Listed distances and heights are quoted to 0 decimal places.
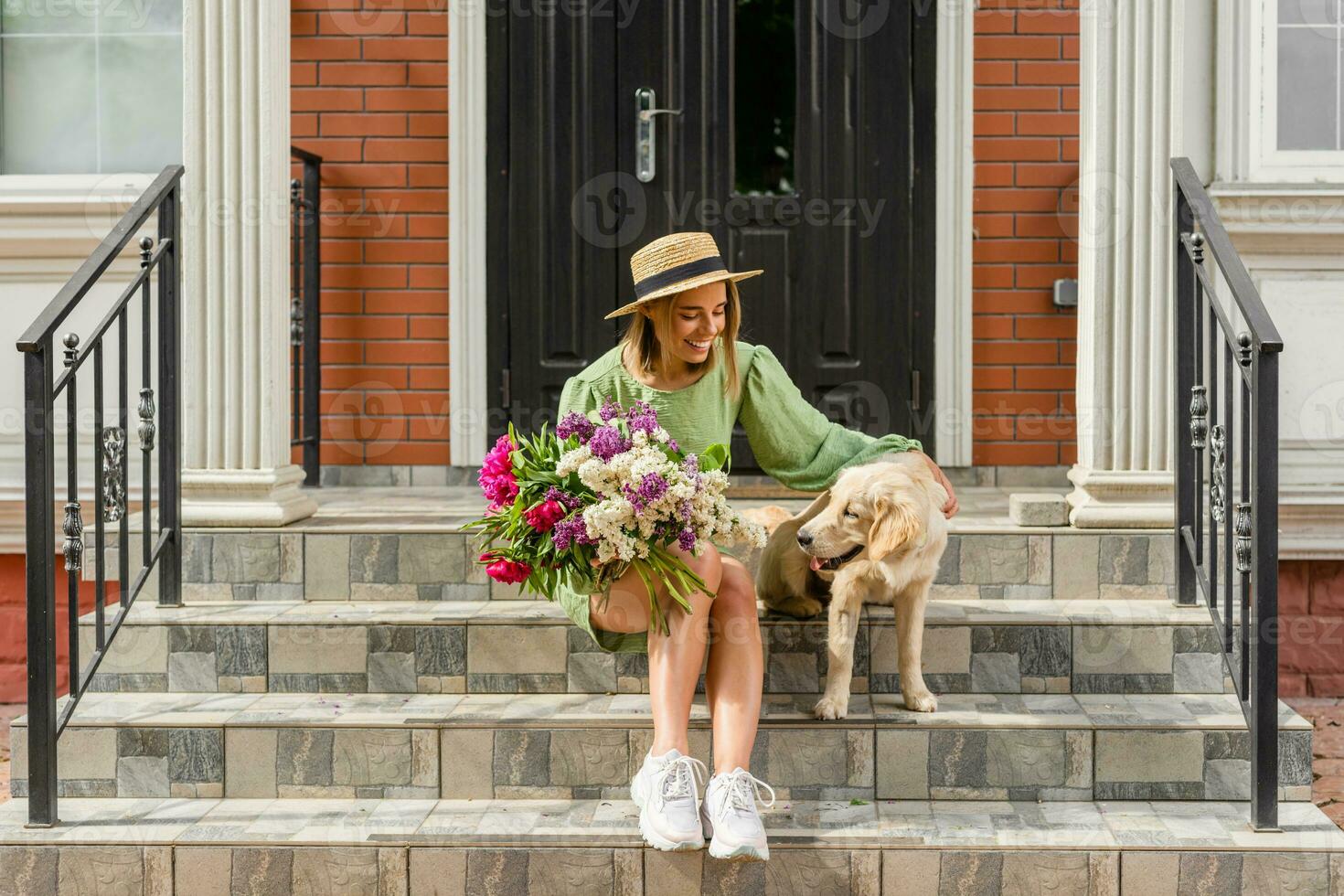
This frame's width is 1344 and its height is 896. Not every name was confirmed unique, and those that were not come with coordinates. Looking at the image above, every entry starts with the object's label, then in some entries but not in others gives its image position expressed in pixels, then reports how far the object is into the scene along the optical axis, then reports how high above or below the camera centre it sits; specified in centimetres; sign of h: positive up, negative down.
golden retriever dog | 291 -28
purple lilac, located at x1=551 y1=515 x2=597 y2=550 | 271 -21
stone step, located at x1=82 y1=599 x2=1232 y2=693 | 327 -56
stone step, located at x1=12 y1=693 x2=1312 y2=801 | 301 -73
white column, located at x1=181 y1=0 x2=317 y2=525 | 375 +50
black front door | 475 +96
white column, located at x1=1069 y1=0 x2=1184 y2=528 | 366 +51
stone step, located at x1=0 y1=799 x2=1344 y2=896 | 271 -88
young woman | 272 -7
